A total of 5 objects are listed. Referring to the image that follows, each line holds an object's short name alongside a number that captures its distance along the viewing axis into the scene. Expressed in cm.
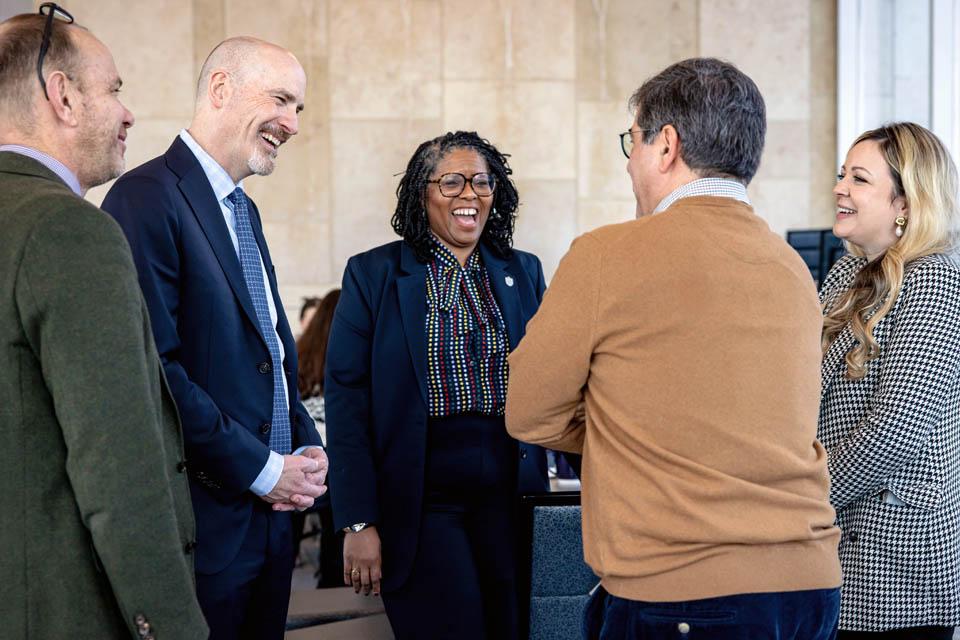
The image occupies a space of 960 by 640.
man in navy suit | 199
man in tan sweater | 156
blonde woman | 214
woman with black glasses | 254
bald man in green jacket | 136
